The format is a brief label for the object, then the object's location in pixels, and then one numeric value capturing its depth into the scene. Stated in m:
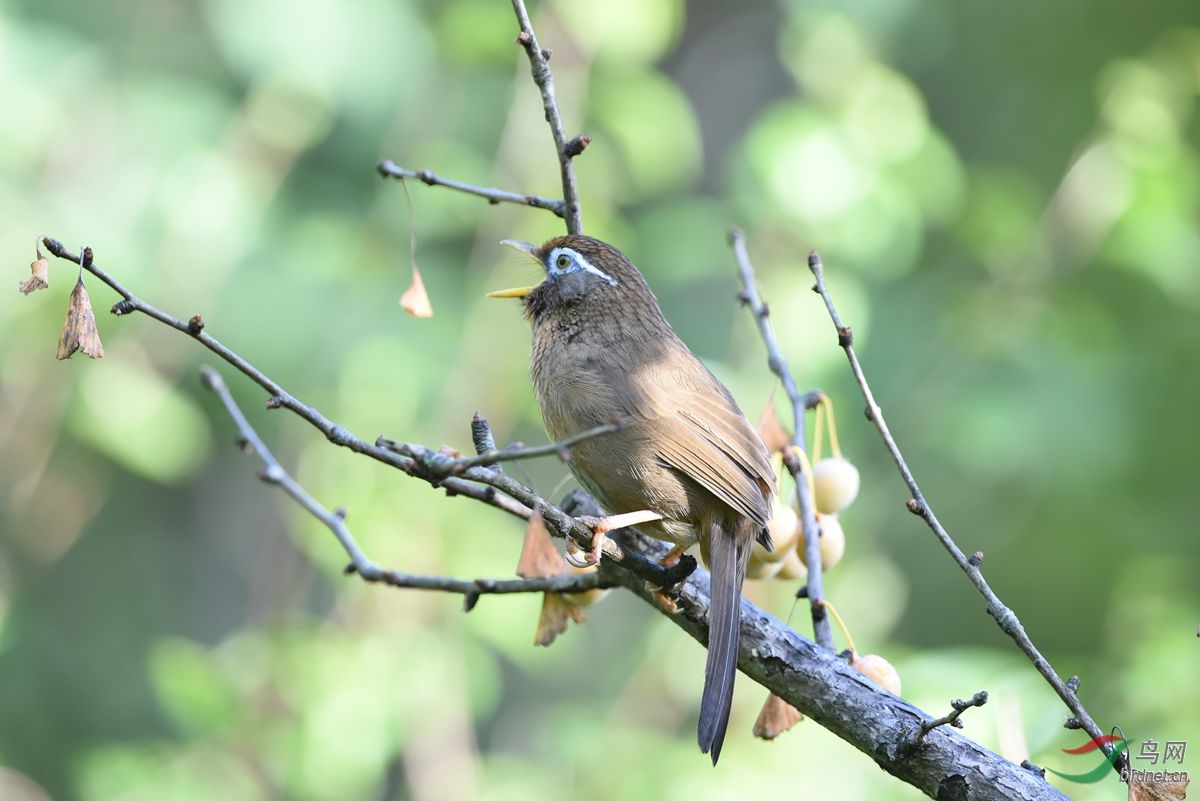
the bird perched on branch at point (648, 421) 6.57
